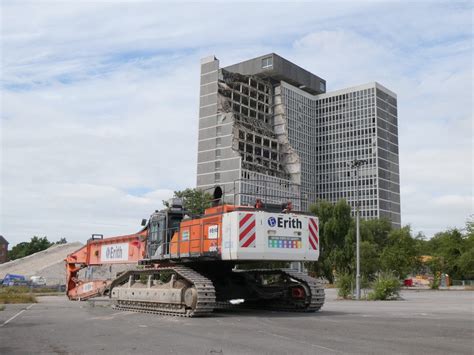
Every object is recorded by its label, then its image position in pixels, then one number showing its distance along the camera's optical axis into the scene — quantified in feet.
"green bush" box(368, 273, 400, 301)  103.81
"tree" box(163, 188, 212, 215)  177.78
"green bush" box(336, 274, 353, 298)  111.55
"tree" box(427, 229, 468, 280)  213.25
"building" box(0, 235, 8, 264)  563.48
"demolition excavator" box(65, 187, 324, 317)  52.65
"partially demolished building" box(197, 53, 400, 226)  464.65
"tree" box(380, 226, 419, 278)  204.13
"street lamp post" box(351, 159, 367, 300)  108.08
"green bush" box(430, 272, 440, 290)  179.42
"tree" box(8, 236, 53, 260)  405.18
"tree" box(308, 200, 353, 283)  210.59
